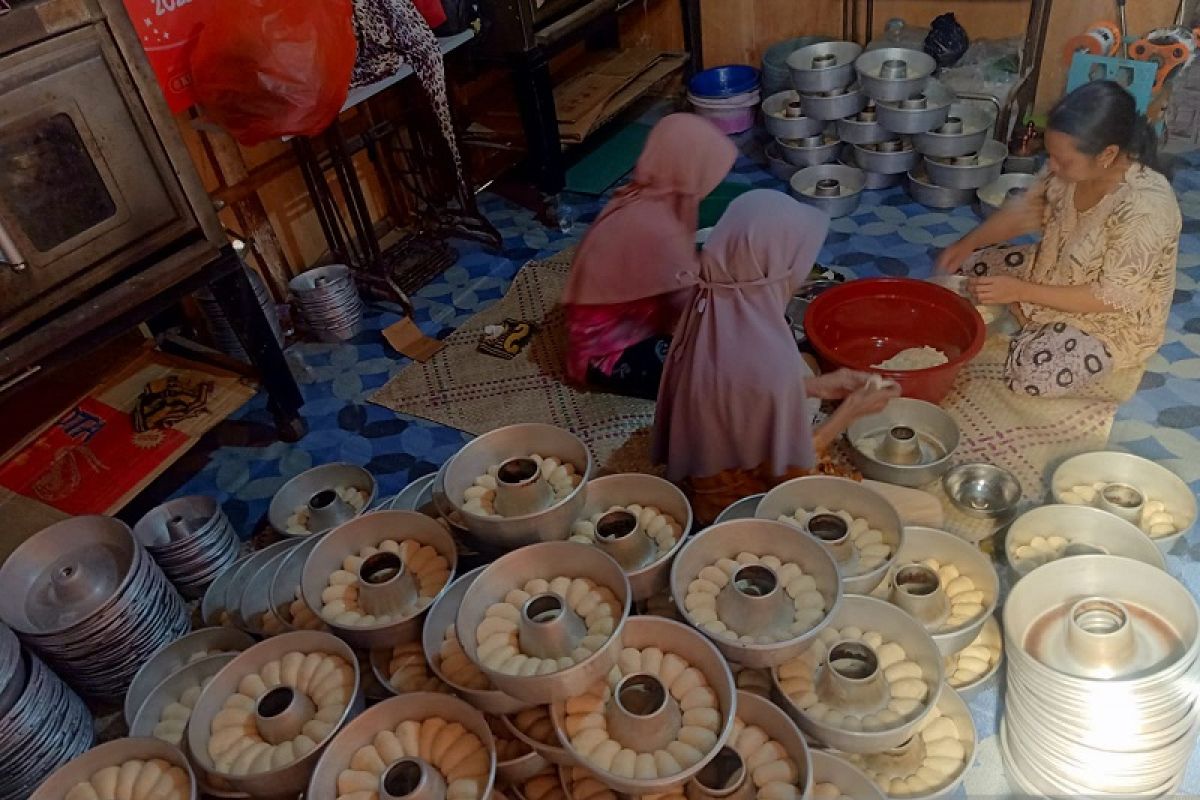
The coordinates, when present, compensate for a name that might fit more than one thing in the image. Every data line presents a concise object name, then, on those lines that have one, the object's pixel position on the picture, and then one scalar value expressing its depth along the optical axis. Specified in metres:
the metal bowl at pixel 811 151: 4.62
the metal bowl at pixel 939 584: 2.07
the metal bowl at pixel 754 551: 1.72
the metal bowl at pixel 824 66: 4.57
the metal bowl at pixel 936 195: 4.25
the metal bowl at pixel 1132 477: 2.44
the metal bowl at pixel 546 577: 1.57
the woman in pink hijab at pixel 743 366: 2.21
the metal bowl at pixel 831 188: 4.31
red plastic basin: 3.21
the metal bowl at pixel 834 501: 2.12
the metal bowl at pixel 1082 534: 2.24
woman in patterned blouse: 2.63
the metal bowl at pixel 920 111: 4.23
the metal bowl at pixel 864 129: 4.46
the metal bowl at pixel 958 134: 4.20
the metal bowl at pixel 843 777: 1.68
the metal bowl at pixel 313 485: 2.93
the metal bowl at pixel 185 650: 2.18
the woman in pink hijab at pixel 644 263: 2.80
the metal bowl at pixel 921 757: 1.86
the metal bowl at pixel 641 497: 2.04
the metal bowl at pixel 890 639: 1.70
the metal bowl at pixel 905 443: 2.73
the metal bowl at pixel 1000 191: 4.10
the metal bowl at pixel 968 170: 4.17
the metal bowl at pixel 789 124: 4.65
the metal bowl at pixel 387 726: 1.59
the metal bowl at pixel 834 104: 4.53
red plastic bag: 3.06
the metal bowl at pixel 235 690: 1.61
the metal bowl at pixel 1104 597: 1.71
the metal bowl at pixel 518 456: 1.95
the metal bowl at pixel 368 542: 1.96
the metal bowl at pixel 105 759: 1.68
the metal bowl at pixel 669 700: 1.51
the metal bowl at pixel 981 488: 2.69
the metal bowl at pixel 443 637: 1.67
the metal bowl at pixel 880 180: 4.52
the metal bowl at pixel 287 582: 2.18
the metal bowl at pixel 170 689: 1.94
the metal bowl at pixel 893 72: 4.32
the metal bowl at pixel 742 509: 2.21
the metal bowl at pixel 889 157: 4.41
